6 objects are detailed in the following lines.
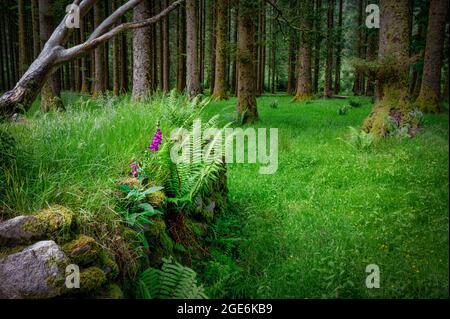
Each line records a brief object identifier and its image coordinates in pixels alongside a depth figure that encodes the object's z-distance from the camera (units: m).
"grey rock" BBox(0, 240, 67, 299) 2.12
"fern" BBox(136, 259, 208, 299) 2.50
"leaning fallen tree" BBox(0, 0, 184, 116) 4.02
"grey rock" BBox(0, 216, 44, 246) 2.29
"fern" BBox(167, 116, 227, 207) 3.71
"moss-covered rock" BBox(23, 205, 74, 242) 2.36
